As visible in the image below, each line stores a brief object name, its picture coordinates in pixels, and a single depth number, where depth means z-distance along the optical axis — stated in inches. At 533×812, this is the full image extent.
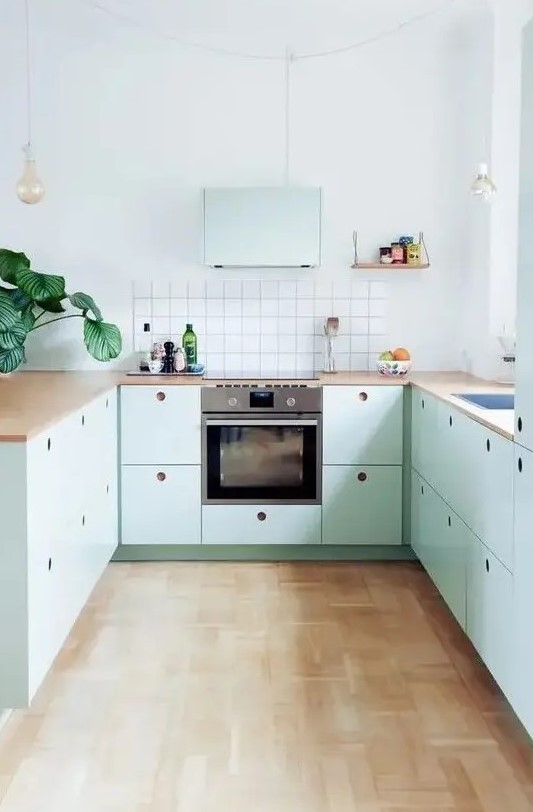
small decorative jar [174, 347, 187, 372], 171.0
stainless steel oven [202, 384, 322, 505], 157.3
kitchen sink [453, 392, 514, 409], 132.9
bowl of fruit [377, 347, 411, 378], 165.5
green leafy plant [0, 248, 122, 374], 154.0
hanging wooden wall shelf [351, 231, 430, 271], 173.6
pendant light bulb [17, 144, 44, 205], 141.5
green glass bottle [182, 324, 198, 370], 175.0
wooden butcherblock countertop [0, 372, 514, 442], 96.7
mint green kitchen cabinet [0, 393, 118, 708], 86.7
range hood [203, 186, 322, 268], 163.0
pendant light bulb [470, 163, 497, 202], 141.9
